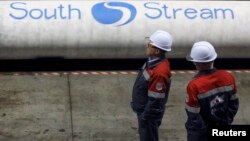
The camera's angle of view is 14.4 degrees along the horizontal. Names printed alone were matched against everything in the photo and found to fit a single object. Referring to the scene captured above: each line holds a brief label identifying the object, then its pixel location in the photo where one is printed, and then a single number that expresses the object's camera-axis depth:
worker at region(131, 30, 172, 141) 12.42
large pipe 20.86
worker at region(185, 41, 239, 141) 11.03
